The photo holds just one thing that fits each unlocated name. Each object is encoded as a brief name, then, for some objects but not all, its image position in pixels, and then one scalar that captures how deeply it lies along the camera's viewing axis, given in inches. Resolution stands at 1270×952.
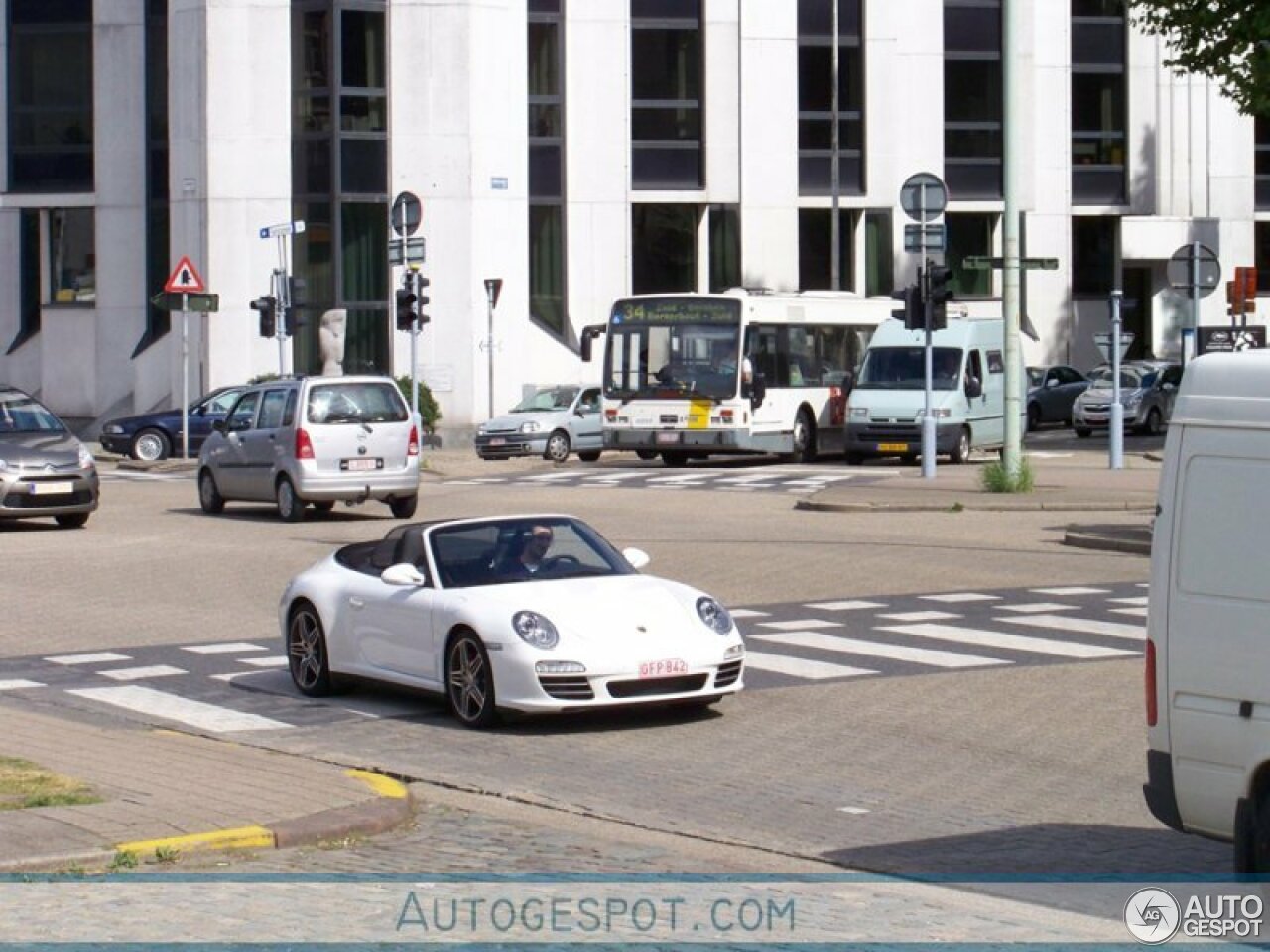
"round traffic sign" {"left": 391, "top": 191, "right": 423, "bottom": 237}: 1657.2
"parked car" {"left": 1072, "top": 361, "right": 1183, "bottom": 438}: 2087.8
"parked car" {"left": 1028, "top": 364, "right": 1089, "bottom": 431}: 2256.4
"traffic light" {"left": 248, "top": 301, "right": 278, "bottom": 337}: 1787.6
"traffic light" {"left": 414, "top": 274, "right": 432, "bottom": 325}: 1608.5
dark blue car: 1801.2
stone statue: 2043.6
